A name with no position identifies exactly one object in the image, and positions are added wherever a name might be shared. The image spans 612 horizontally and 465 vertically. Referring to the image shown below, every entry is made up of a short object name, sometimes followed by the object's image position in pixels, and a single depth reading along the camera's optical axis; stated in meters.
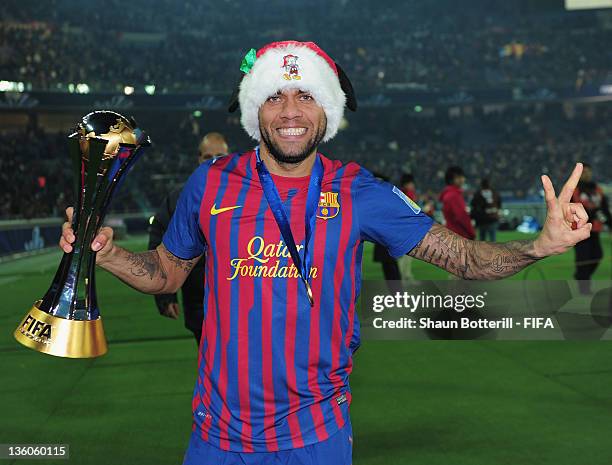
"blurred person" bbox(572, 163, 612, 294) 11.30
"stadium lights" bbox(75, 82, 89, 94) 38.96
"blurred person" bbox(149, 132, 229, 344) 5.38
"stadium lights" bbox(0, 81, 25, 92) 36.10
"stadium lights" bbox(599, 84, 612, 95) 45.78
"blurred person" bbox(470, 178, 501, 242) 16.58
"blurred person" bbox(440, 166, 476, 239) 11.31
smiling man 2.64
